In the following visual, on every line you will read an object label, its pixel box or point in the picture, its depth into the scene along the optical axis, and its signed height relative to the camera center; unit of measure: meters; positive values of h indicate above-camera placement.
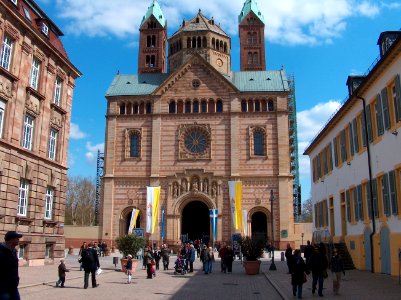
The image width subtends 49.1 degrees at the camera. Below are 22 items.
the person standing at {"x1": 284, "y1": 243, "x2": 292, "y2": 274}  21.56 -0.64
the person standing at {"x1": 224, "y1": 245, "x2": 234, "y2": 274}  27.02 -1.20
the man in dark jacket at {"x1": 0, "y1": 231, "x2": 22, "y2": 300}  6.76 -0.56
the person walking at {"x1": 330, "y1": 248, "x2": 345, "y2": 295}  15.91 -1.09
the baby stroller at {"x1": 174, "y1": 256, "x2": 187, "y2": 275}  25.52 -1.60
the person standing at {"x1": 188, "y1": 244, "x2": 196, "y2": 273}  27.52 -1.11
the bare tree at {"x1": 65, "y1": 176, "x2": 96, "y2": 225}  89.31 +7.26
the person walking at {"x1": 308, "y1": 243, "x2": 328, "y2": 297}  15.84 -0.98
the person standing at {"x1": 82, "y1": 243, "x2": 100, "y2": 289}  17.95 -0.97
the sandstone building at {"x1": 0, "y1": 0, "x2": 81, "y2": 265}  24.52 +6.79
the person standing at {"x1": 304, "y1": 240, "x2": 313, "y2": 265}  17.51 -0.53
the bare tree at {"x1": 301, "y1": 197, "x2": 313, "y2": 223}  97.69 +6.33
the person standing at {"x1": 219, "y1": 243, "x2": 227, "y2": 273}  27.09 -1.08
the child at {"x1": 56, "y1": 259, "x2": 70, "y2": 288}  17.90 -1.44
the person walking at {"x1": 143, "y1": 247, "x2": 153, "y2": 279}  22.95 -1.55
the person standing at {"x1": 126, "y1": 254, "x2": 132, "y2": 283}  20.56 -1.41
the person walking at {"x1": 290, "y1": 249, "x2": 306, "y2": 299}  15.39 -1.17
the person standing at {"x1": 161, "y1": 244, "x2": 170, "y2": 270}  29.81 -1.28
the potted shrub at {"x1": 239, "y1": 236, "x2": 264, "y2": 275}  25.77 -0.92
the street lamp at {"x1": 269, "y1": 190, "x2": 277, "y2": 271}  28.16 -1.86
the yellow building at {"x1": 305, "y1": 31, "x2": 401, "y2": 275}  20.72 +4.00
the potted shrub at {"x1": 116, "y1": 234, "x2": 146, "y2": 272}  27.61 -0.39
